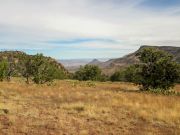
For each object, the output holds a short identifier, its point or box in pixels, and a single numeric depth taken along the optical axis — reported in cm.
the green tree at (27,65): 2644
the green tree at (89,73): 4861
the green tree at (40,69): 2589
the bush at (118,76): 5612
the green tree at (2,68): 2640
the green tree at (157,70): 1961
